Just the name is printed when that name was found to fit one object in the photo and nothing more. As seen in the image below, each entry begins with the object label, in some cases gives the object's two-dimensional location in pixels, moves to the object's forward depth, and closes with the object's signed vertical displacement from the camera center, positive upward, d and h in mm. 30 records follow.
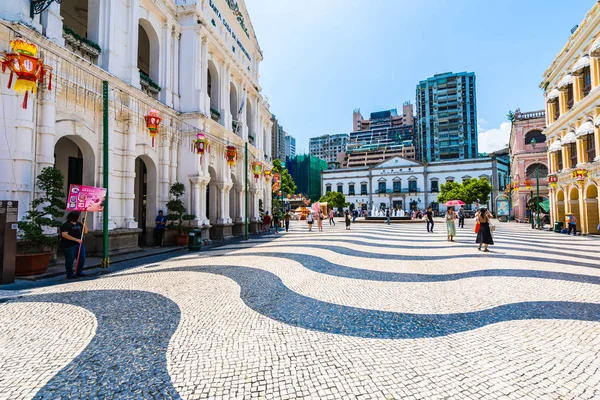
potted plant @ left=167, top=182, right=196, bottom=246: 12720 -34
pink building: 34156 +6162
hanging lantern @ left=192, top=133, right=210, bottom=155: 13359 +3252
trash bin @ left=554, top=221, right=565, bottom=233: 18969 -1265
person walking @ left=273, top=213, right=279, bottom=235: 19930 -795
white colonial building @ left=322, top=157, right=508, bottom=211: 56312 +6334
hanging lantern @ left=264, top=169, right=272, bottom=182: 24350 +3225
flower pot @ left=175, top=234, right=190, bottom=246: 12789 -1195
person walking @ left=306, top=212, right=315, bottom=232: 20452 -677
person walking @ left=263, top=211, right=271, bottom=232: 19578 -669
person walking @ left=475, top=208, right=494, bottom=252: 9812 -670
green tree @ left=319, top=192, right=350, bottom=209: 60275 +2453
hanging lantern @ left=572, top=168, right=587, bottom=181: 16228 +1885
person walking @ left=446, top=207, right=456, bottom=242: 13335 -716
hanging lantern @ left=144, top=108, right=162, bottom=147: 10727 +3506
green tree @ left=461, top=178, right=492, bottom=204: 40844 +2487
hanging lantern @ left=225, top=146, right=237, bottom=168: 16047 +3316
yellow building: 15359 +4979
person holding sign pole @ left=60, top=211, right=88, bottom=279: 6665 -663
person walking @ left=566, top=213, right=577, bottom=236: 17345 -1006
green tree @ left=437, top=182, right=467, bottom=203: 43406 +2628
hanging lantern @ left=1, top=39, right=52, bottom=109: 6282 +3359
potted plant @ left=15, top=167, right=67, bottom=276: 6695 -306
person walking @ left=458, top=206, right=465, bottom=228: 24391 -1003
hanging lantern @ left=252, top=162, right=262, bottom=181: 20250 +3035
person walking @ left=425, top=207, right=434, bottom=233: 18980 -465
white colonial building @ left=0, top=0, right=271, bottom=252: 7457 +4110
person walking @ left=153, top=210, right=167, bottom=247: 12367 -626
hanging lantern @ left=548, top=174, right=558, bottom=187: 20297 +1925
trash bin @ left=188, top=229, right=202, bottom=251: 11570 -1129
